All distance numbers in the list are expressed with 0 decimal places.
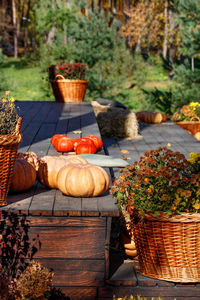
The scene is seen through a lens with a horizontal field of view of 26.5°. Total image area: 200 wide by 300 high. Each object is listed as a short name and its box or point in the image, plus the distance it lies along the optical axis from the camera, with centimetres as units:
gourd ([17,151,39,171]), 351
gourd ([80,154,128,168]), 431
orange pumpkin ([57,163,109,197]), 320
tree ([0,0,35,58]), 3069
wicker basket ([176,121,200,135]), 944
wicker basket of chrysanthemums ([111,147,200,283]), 297
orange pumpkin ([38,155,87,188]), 346
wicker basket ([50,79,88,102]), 904
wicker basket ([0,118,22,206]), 278
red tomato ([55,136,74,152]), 475
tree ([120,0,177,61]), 2039
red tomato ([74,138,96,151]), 471
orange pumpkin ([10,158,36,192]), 326
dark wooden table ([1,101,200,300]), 291
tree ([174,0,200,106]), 997
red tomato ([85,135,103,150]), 489
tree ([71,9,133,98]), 1257
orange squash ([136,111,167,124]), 958
